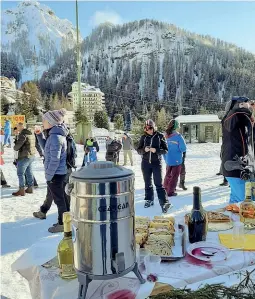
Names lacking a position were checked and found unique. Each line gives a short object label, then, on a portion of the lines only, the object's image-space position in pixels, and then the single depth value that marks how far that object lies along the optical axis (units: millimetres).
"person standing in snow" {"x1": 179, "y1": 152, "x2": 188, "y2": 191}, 5608
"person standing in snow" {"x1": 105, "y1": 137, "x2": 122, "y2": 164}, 7547
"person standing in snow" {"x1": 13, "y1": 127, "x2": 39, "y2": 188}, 4949
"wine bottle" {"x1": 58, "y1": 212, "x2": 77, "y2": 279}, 1147
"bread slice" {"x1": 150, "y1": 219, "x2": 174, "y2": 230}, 1493
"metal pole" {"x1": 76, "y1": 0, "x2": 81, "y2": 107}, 18745
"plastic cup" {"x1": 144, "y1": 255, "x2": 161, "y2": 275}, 1165
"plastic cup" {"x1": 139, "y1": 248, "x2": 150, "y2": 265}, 1224
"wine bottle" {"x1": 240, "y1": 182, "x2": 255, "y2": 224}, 1665
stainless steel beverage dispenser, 977
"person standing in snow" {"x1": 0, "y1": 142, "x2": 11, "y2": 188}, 5978
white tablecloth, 1062
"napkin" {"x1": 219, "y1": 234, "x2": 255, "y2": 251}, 1385
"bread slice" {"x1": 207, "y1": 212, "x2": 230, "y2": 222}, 1697
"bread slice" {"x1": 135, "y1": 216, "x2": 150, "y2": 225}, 1534
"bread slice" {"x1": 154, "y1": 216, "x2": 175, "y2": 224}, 1604
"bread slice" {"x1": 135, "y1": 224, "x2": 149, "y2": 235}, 1414
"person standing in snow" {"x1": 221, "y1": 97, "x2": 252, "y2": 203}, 2717
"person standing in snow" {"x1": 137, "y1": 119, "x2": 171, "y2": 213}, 4191
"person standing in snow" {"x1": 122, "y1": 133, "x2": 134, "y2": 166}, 9289
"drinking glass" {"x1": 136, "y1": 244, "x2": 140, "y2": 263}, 1225
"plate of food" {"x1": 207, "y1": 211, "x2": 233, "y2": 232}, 1614
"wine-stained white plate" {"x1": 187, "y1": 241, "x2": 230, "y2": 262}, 1264
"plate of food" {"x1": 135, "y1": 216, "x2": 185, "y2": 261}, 1290
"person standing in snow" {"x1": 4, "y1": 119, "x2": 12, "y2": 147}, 12838
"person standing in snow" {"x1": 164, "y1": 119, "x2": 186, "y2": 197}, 4873
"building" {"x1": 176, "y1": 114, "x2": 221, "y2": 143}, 20150
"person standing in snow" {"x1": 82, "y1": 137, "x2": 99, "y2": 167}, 7738
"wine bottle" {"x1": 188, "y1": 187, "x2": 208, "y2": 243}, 1416
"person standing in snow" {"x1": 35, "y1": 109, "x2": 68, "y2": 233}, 3289
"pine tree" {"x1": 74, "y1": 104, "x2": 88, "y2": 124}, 16288
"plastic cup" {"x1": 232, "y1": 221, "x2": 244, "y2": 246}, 1417
